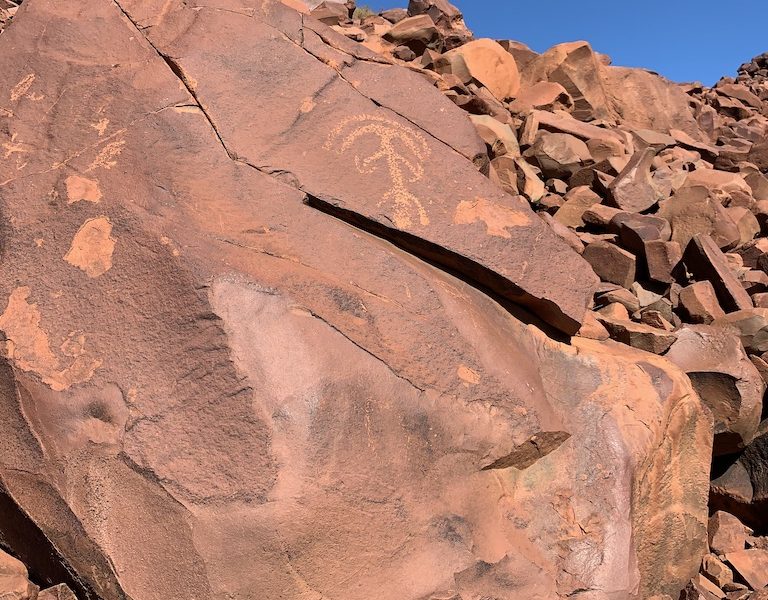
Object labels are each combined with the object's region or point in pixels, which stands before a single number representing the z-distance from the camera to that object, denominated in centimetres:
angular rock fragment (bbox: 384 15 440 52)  591
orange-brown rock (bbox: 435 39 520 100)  548
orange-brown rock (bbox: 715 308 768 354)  329
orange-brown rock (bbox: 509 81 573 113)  574
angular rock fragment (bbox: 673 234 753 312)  360
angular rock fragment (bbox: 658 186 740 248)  421
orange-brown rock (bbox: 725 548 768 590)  243
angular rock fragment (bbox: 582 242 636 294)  367
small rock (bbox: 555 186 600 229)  432
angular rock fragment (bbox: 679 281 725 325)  350
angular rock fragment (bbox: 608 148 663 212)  433
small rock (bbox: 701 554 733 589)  243
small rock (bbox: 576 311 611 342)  286
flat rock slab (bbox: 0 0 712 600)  168
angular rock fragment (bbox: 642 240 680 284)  374
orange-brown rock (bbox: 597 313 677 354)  299
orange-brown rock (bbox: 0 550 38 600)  171
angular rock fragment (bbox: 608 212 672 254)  381
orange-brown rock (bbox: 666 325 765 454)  286
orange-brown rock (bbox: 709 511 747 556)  257
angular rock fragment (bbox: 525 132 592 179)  475
